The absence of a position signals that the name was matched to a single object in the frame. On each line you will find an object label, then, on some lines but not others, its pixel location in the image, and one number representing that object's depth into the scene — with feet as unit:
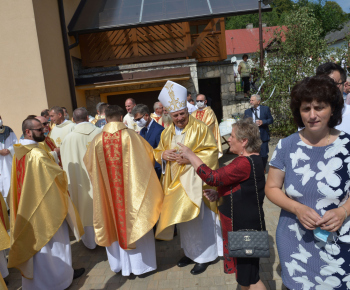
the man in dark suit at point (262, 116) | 19.06
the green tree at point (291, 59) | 32.32
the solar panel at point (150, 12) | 32.45
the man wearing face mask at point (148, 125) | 15.06
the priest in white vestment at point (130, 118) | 20.97
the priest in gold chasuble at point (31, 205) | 10.20
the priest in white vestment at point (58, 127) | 17.62
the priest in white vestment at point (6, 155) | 19.92
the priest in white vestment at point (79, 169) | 14.35
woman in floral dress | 5.75
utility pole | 36.76
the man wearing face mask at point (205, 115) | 23.76
